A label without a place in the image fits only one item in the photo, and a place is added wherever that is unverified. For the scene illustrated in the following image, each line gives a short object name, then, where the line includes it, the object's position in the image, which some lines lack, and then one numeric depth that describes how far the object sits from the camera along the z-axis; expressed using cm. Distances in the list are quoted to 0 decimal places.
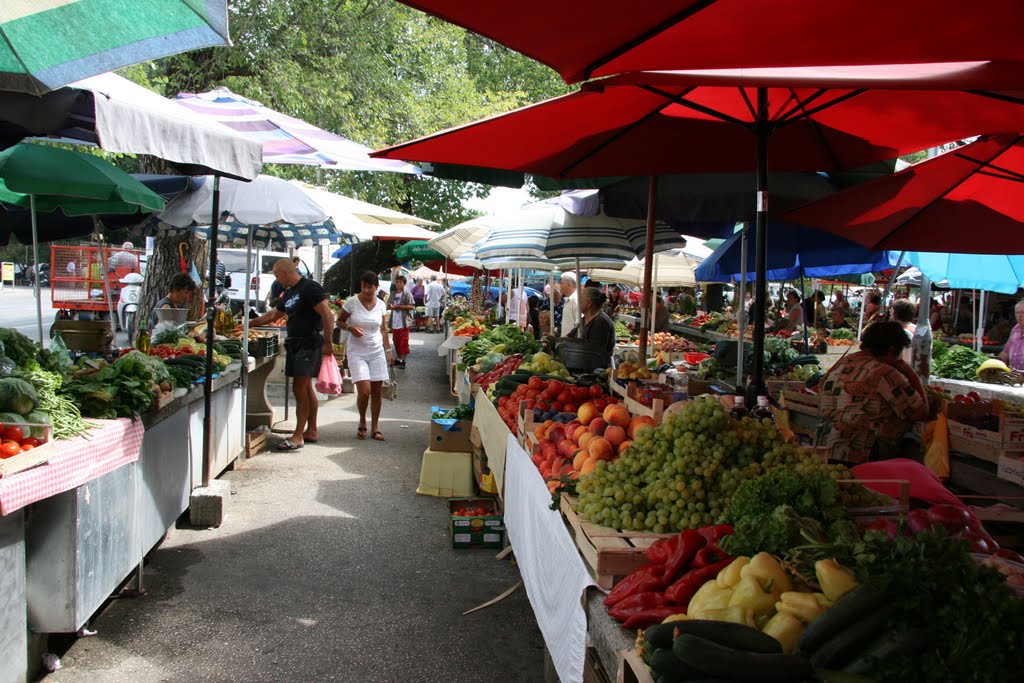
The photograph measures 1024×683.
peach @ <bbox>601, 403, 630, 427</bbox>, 478
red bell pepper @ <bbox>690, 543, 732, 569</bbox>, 271
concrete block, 672
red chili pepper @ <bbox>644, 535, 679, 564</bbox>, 285
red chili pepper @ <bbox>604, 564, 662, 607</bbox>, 279
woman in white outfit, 1006
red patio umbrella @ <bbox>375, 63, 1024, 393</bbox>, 454
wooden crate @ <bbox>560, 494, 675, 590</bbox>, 302
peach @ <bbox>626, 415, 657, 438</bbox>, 450
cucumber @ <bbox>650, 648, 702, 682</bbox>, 204
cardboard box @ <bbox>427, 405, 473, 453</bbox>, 810
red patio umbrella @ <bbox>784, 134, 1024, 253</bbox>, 547
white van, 2609
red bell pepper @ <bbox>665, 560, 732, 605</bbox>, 256
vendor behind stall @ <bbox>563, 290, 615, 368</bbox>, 945
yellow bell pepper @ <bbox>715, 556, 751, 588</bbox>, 245
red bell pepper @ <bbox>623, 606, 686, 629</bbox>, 255
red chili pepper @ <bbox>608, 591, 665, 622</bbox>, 263
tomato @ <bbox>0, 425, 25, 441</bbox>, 404
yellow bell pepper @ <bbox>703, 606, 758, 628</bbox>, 223
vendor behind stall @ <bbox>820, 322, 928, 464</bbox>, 553
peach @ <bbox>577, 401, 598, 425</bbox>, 516
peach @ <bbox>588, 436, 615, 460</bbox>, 420
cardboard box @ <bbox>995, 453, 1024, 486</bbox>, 489
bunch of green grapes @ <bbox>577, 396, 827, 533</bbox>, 326
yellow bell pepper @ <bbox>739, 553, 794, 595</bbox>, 234
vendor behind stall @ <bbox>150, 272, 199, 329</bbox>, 963
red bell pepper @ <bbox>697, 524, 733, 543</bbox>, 286
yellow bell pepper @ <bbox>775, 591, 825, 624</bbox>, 217
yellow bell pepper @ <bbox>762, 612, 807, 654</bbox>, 213
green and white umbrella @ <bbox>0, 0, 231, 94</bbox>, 411
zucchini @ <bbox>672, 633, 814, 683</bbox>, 195
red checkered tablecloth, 367
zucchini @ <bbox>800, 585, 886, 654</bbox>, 200
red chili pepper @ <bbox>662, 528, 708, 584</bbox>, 272
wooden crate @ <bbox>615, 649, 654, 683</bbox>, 224
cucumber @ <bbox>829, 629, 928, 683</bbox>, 191
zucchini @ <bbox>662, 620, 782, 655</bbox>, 204
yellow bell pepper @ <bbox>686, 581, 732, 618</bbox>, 234
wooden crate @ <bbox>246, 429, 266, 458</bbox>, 923
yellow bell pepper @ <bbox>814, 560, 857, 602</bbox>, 217
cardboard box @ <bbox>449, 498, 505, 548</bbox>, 649
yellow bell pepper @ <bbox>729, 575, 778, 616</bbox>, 227
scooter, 2133
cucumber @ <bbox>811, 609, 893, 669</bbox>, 196
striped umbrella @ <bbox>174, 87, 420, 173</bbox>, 729
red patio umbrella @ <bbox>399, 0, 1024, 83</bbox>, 253
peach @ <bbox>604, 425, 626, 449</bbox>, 445
